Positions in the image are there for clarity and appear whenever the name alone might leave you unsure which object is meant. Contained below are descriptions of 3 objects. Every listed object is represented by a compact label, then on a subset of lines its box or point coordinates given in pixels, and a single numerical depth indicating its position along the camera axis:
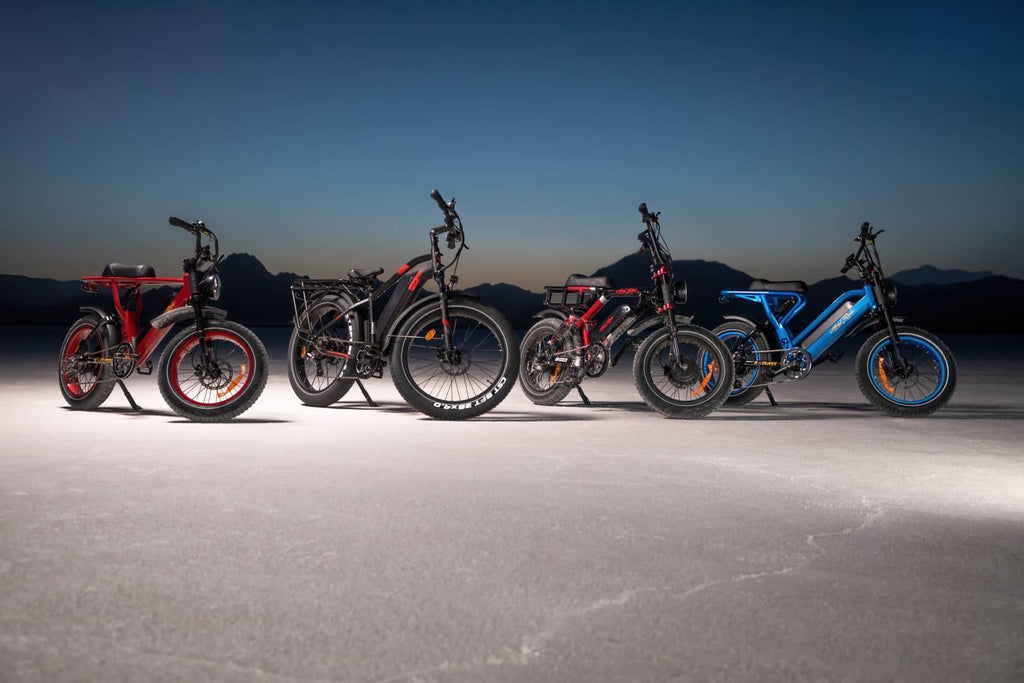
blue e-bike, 7.24
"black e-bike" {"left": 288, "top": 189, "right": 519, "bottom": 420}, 6.84
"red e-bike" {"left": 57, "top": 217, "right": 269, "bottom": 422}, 6.55
